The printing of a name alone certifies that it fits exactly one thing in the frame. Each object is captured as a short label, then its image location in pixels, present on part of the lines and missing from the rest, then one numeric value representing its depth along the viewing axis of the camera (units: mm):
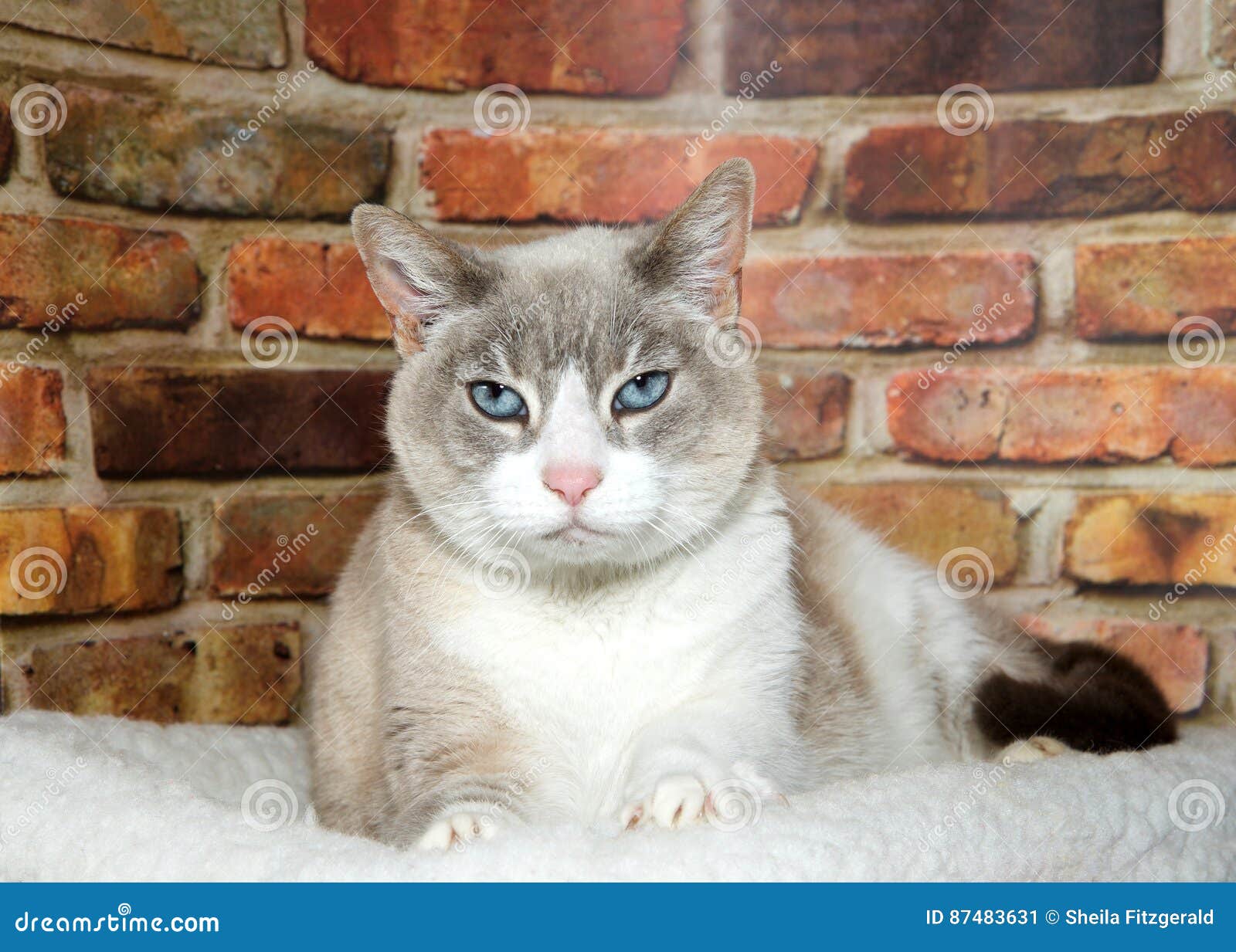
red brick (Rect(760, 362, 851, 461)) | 850
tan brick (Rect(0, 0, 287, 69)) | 769
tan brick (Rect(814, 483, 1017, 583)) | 854
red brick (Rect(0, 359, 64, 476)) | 763
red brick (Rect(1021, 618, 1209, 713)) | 850
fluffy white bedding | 622
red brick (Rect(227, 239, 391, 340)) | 821
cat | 672
